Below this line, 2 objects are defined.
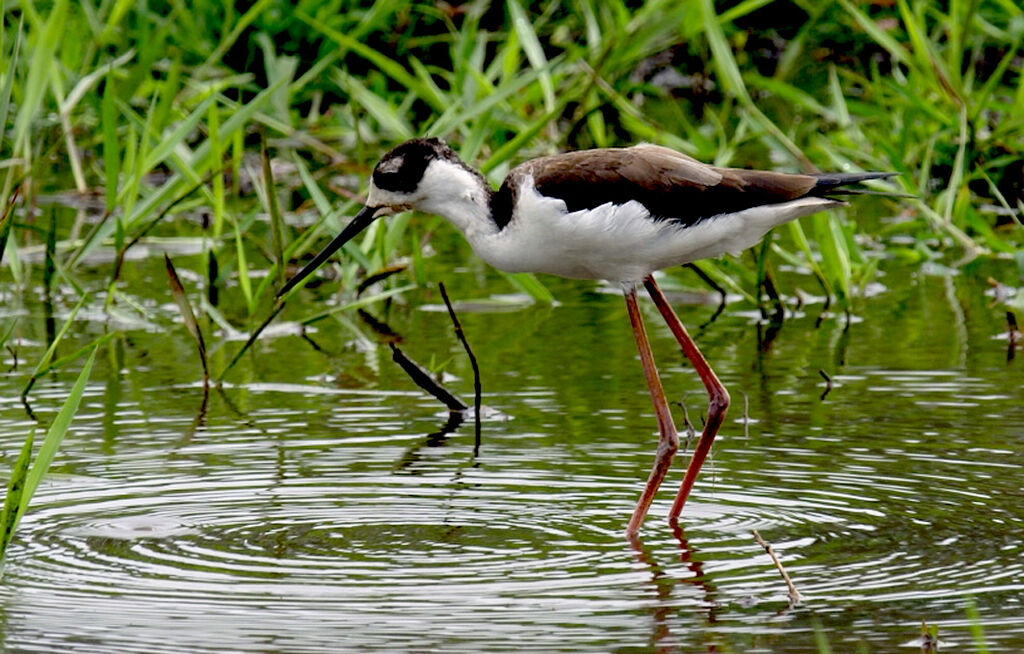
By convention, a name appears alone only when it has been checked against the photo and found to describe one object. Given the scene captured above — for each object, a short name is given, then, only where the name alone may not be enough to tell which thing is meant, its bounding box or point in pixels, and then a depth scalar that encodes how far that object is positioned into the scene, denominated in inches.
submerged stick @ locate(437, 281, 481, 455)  482.3
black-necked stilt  429.7
